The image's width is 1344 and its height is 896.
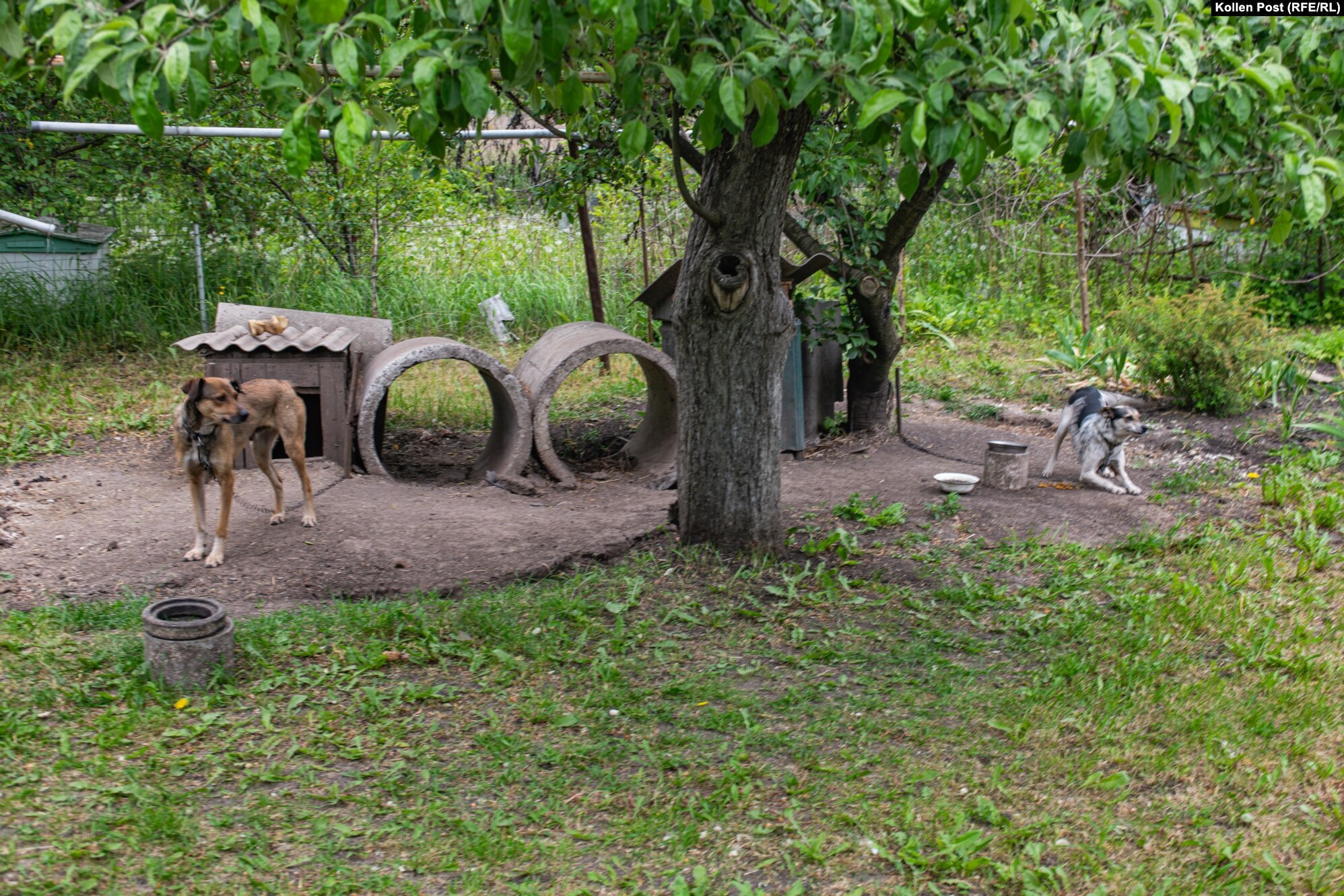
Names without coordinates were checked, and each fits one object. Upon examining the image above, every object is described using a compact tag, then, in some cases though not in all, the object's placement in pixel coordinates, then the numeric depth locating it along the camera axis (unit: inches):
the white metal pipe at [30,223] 311.7
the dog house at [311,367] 272.4
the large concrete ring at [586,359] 279.6
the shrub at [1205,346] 329.1
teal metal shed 394.6
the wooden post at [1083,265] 372.8
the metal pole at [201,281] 392.8
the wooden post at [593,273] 365.1
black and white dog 259.4
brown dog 202.4
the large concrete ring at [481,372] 270.4
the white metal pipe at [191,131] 299.1
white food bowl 254.5
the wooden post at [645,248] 367.4
